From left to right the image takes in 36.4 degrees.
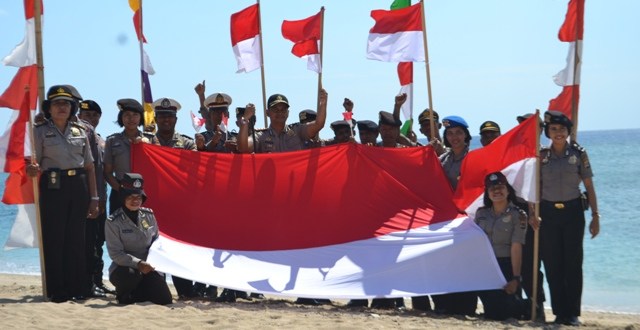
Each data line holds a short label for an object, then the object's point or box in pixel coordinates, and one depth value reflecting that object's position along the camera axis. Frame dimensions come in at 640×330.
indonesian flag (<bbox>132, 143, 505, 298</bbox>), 8.82
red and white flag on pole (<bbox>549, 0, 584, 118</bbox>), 9.17
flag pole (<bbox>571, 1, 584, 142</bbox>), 9.15
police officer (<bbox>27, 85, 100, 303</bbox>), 8.89
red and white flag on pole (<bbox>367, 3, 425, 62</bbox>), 10.02
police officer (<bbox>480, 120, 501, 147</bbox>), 9.80
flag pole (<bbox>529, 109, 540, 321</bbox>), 8.41
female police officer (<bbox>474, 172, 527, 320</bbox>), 8.61
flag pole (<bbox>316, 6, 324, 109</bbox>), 10.43
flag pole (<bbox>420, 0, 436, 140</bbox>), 9.66
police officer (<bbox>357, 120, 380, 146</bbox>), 10.05
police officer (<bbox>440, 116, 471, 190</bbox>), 9.35
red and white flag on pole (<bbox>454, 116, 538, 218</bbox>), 8.52
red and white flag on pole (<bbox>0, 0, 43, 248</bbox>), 8.90
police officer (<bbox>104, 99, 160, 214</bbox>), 9.45
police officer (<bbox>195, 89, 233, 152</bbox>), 10.16
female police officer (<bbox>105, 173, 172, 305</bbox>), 8.84
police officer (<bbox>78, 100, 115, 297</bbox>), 9.58
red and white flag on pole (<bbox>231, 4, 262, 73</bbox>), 10.98
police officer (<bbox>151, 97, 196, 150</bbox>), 9.76
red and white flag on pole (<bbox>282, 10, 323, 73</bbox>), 10.55
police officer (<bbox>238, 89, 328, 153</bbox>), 9.66
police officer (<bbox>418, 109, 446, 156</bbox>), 10.55
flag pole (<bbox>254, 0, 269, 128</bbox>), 10.55
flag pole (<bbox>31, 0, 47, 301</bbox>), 8.77
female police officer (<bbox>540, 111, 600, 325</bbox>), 8.55
